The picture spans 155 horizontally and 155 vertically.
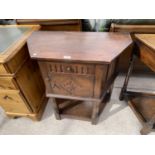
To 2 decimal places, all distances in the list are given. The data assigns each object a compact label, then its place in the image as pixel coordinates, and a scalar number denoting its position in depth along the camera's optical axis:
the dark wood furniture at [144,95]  0.90
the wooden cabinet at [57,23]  1.20
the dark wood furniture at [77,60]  0.74
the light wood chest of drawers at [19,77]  0.87
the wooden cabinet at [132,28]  1.14
